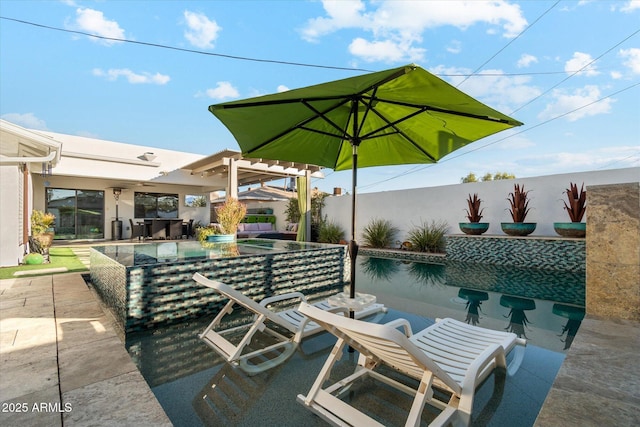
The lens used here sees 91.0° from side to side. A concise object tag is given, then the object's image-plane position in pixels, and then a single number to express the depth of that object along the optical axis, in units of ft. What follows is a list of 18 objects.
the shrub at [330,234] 44.21
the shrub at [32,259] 23.39
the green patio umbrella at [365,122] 7.75
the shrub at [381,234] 39.73
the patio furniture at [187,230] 47.16
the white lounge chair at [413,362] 5.19
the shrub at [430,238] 34.27
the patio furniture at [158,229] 41.27
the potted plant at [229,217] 28.48
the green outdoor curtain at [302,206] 42.09
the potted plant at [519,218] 27.78
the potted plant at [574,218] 24.61
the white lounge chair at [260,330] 8.93
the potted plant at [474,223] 30.40
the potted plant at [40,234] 26.92
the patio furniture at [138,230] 41.29
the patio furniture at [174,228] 42.93
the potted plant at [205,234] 25.73
